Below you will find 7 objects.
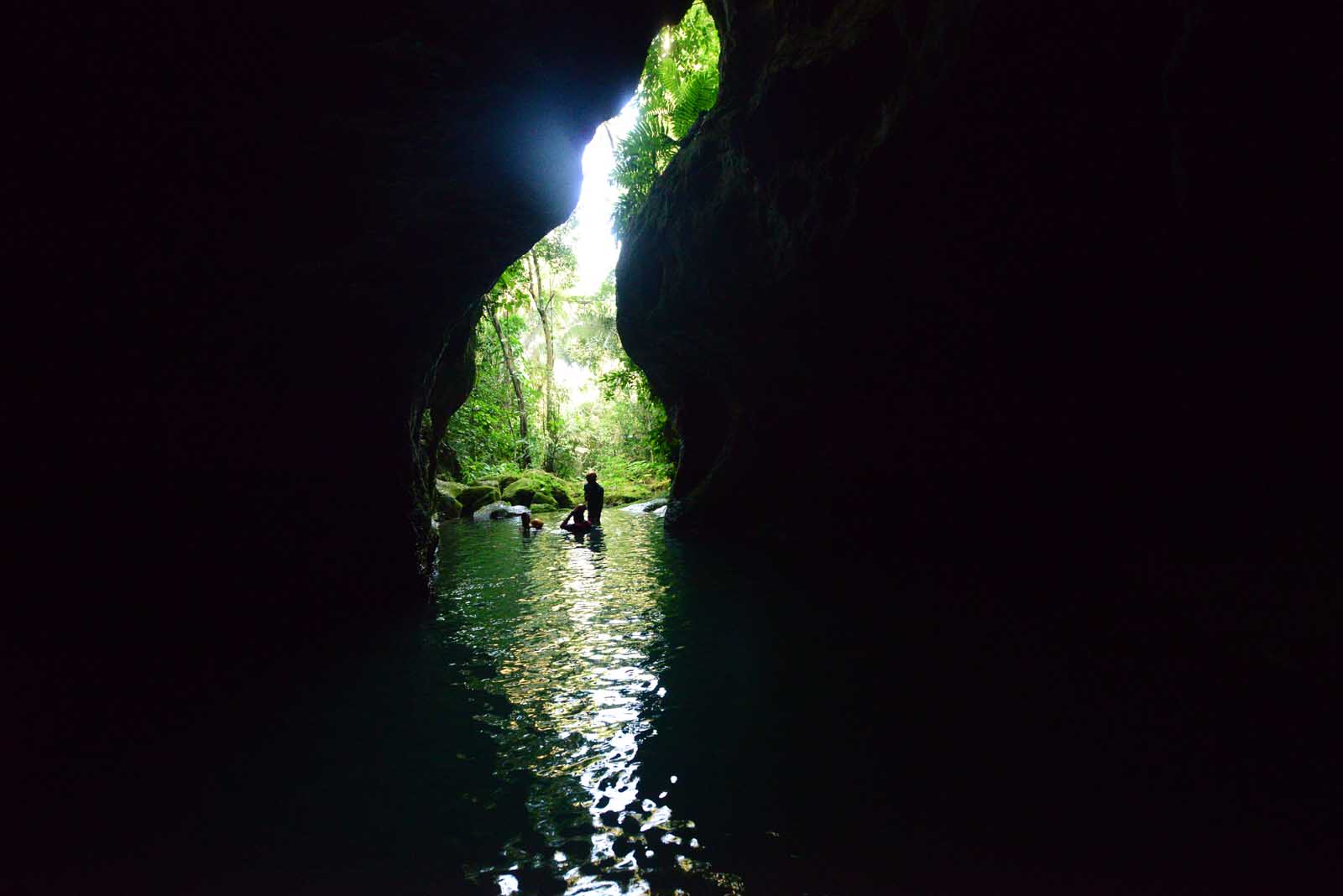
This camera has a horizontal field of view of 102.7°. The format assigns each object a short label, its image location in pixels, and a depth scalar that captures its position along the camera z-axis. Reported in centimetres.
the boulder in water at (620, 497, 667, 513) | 1811
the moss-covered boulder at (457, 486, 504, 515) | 1850
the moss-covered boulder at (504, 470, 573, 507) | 1898
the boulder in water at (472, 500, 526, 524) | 1688
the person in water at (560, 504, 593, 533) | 1227
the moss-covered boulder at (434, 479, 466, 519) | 1714
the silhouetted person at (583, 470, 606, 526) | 1372
